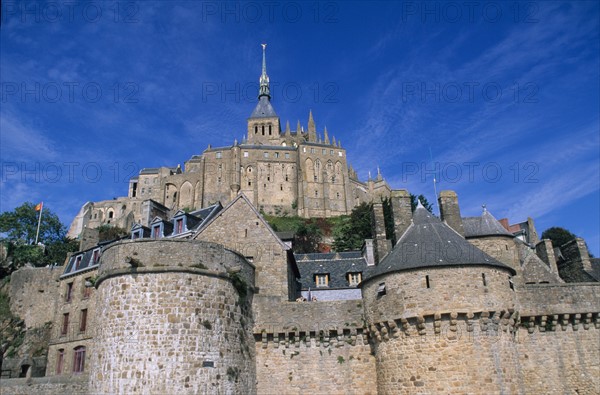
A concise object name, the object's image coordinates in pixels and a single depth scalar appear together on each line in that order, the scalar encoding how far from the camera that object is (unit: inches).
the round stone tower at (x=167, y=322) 613.3
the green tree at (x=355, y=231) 2000.4
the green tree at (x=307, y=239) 2278.3
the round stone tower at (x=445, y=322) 639.8
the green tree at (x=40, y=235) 1921.8
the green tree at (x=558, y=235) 2514.8
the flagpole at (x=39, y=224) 2343.3
